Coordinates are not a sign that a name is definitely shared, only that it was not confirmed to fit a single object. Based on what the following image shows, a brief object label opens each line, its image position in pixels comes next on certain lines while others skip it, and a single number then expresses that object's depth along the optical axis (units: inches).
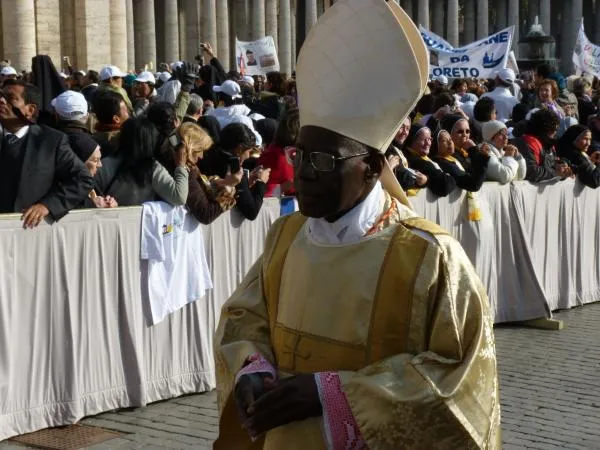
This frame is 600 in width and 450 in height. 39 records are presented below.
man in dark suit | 289.3
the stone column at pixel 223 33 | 2000.1
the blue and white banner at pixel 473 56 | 929.5
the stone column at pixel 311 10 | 2336.4
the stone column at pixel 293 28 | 2429.9
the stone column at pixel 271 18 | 2256.4
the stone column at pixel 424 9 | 2977.4
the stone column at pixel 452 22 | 3024.1
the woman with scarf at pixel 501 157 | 422.3
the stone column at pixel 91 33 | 1209.4
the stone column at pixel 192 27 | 1991.9
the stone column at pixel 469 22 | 3302.2
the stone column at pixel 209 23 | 1967.3
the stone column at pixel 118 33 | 1269.7
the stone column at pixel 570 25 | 3366.1
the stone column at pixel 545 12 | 3336.6
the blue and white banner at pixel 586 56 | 1048.2
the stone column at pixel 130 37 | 1626.5
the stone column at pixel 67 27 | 1224.8
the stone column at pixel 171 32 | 1902.1
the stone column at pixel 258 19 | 2153.1
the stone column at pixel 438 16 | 3213.6
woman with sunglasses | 424.8
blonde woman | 324.2
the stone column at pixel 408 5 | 3094.5
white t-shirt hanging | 309.7
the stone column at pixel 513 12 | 3245.6
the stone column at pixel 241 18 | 2172.7
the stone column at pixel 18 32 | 1117.1
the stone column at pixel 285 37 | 2262.4
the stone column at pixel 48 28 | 1181.7
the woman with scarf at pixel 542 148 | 449.1
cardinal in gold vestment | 131.3
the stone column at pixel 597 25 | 3511.3
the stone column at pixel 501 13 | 3339.1
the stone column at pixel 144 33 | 1754.4
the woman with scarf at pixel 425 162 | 393.1
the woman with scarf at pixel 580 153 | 468.8
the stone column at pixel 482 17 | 3166.8
